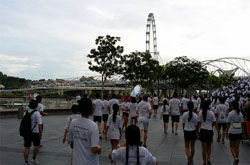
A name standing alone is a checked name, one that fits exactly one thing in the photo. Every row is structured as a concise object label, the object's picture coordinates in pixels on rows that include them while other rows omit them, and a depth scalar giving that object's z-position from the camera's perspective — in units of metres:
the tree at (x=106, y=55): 26.62
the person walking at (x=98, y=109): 10.86
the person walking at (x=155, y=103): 21.18
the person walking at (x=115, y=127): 7.02
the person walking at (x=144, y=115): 9.05
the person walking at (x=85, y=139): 3.82
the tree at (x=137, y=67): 32.34
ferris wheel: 82.93
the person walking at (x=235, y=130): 7.13
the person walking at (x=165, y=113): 12.60
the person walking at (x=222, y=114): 10.16
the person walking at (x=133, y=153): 3.41
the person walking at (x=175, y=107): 12.16
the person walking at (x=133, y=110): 10.68
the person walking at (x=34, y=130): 6.66
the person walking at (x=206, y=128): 6.98
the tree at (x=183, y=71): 41.75
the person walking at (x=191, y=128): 7.22
